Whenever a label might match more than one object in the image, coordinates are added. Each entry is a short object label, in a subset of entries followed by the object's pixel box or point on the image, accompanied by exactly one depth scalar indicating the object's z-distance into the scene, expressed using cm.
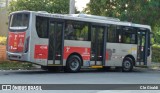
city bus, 2038
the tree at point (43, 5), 3497
